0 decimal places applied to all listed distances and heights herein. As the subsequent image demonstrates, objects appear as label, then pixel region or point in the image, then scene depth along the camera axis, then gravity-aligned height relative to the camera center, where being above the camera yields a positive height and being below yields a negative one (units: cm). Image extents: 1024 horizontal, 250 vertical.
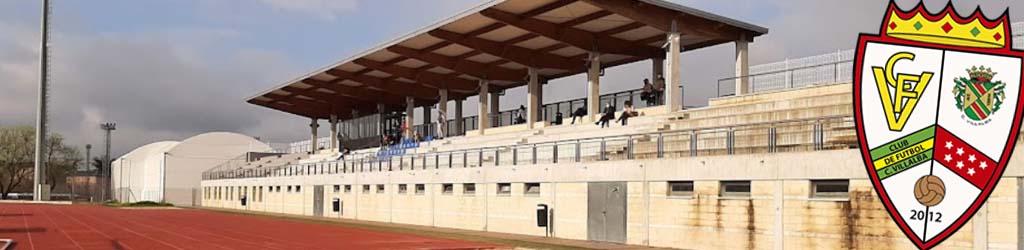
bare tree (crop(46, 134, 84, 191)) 13500 -29
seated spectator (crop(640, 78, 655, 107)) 4209 +311
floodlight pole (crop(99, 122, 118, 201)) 12865 +419
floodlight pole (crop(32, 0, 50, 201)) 9419 +450
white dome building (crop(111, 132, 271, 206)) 10681 -78
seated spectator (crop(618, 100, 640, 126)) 3834 +201
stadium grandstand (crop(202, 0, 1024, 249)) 2139 +34
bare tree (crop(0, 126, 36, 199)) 12812 +34
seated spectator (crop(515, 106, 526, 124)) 5431 +267
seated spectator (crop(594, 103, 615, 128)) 3997 +195
